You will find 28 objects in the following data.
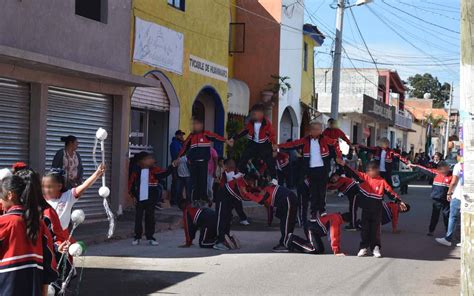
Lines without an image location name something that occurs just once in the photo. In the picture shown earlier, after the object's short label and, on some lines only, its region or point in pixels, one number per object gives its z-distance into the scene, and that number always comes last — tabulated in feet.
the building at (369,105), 124.98
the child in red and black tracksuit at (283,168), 47.75
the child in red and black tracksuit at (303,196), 44.17
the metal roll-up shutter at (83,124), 43.01
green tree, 334.85
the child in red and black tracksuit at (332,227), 36.27
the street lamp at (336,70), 74.13
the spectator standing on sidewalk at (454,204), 40.81
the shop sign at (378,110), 126.70
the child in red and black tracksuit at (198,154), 42.86
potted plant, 81.51
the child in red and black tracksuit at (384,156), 53.57
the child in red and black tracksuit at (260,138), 39.78
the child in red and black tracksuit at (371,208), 36.37
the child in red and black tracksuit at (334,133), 46.56
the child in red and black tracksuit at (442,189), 43.88
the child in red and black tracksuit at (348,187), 44.39
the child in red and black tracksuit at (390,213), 44.07
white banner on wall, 51.15
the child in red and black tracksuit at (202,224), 37.55
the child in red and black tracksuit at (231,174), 45.29
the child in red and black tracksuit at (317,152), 41.65
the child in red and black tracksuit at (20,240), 15.61
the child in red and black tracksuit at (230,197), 36.63
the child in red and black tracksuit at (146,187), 37.24
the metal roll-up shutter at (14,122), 38.63
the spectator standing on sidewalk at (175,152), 54.03
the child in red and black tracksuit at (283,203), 35.99
